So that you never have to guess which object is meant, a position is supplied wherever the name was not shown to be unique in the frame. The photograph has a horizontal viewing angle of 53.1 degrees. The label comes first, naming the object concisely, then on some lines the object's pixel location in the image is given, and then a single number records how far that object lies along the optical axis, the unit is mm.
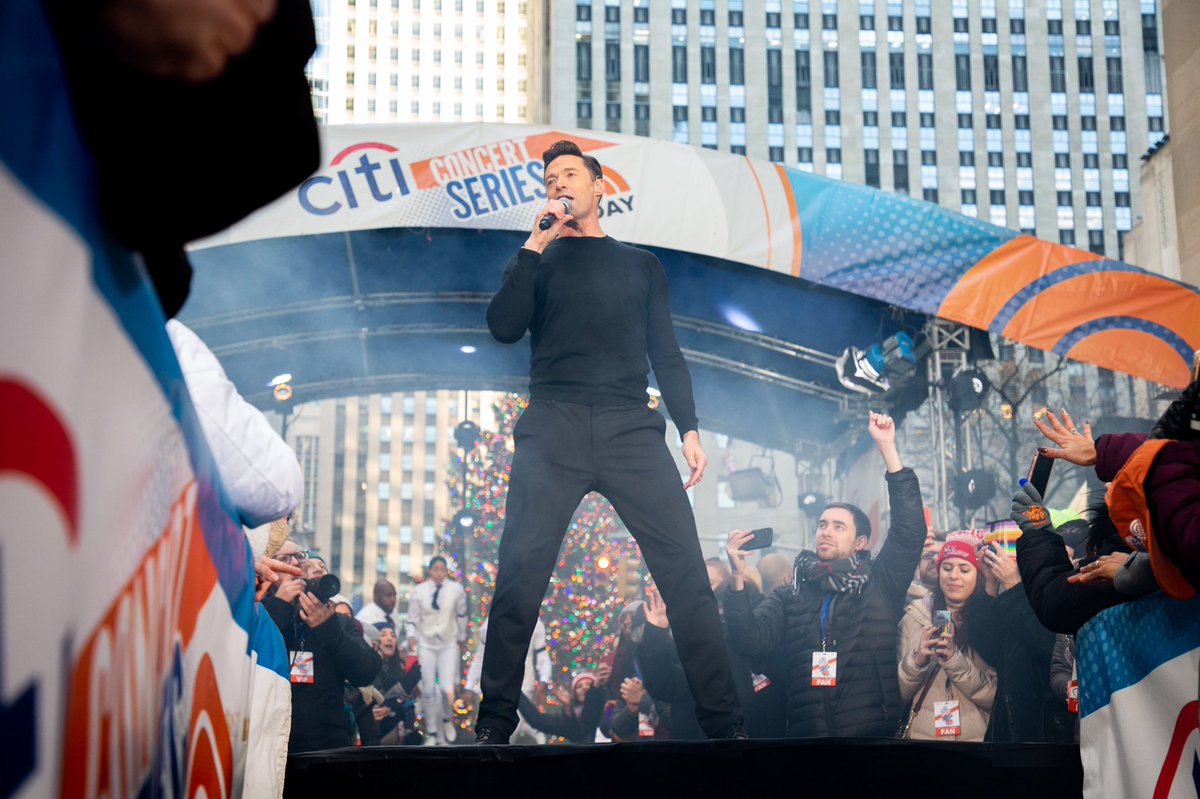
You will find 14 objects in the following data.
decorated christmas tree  14219
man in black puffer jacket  6055
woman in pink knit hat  6273
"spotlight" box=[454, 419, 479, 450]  14398
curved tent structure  7535
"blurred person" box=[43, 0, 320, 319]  903
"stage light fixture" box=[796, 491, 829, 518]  12508
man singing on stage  3822
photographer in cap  6051
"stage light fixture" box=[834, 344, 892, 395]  9453
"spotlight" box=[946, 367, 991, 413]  9695
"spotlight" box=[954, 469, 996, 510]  9993
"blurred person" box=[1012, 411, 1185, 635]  2275
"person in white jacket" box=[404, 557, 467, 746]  10305
